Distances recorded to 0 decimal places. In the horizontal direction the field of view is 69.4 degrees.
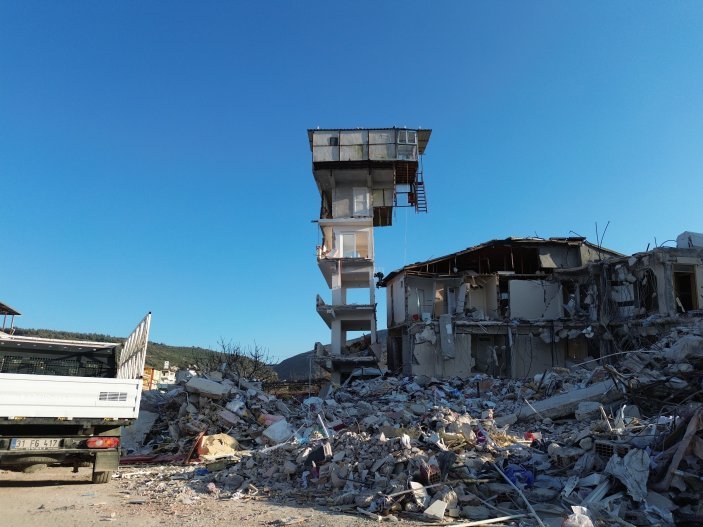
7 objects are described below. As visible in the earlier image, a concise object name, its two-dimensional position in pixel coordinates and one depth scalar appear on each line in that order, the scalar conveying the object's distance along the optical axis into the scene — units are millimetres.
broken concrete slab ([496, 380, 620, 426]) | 12614
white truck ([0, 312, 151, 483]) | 7164
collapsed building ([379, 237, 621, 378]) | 25906
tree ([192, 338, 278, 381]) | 30328
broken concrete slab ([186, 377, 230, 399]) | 13641
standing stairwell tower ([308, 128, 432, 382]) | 35188
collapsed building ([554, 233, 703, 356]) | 20594
